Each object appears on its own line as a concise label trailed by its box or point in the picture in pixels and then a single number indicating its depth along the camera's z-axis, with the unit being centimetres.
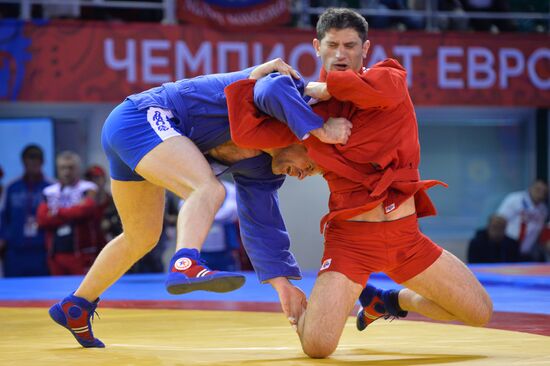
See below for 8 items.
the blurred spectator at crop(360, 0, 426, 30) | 1970
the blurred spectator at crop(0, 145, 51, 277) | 1683
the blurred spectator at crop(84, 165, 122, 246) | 1587
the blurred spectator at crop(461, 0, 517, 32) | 2072
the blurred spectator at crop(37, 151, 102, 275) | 1537
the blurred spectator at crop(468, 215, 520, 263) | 1853
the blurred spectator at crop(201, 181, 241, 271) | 1572
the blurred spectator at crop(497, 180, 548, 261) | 1905
